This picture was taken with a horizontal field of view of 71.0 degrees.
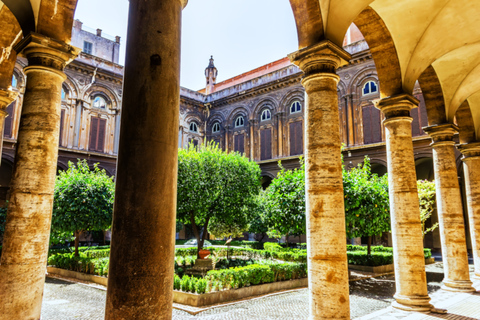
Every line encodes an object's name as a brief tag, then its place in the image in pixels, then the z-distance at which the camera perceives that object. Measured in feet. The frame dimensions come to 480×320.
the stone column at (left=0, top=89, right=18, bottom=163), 20.39
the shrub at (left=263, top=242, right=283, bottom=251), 53.06
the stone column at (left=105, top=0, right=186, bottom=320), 7.84
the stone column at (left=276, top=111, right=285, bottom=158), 82.17
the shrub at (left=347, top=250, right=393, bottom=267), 45.34
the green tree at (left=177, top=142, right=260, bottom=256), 42.19
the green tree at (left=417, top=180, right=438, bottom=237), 47.43
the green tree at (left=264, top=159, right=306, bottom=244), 38.22
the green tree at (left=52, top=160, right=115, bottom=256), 38.50
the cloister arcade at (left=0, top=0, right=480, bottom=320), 8.22
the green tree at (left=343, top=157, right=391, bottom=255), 37.61
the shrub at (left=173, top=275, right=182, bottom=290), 26.96
